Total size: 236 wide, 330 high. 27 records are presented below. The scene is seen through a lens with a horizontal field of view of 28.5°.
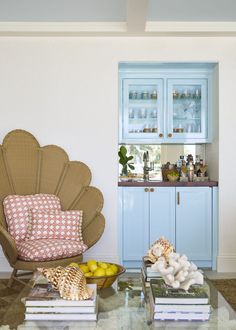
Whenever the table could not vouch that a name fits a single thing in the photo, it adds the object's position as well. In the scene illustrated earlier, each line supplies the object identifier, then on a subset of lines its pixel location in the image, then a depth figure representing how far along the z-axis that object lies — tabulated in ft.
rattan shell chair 14.43
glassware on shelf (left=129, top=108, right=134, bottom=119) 17.15
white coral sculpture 7.25
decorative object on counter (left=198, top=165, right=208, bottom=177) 16.96
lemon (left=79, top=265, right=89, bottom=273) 8.91
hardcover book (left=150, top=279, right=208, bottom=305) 7.05
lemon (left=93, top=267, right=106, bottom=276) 8.63
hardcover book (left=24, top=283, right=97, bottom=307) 7.00
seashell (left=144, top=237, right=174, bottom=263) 8.98
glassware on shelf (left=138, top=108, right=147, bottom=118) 17.08
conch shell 7.07
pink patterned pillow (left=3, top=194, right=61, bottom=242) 13.23
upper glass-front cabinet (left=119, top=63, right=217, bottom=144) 16.78
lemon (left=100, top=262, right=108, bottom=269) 8.91
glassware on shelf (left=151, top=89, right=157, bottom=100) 16.96
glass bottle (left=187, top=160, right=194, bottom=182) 16.67
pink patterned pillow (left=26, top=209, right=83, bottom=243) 13.12
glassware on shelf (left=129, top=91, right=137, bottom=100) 17.03
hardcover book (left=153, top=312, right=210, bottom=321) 7.04
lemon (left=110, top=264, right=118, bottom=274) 8.90
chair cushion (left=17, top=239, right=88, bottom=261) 12.03
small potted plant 17.34
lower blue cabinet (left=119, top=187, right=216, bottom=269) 15.92
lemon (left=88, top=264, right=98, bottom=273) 8.79
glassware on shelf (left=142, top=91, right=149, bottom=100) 16.98
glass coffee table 6.82
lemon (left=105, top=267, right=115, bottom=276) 8.69
